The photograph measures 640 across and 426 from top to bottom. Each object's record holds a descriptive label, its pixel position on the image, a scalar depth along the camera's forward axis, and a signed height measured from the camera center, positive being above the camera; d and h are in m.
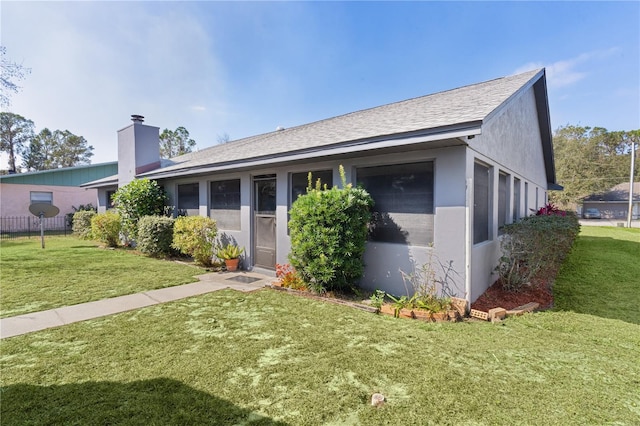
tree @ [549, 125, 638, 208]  36.50 +5.31
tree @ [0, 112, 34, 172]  36.88 +9.59
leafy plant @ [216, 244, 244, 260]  8.05 -1.24
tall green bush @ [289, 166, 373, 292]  5.13 -0.48
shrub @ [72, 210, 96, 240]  14.26 -0.78
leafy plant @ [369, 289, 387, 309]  4.87 -1.57
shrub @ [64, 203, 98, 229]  20.19 -0.45
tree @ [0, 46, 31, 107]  10.62 +4.85
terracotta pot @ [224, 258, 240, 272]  8.04 -1.54
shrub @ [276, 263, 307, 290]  5.93 -1.46
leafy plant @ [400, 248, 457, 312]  4.61 -1.27
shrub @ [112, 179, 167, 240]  10.59 +0.21
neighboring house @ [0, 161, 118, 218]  18.98 +1.31
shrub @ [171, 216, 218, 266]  8.21 -0.83
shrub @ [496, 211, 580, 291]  5.47 -0.79
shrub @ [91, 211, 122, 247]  11.86 -0.82
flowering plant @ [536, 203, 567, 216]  9.24 -0.09
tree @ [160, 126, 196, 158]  39.62 +8.88
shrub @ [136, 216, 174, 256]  9.46 -0.89
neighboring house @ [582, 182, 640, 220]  39.62 +0.71
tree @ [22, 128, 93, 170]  40.22 +8.09
